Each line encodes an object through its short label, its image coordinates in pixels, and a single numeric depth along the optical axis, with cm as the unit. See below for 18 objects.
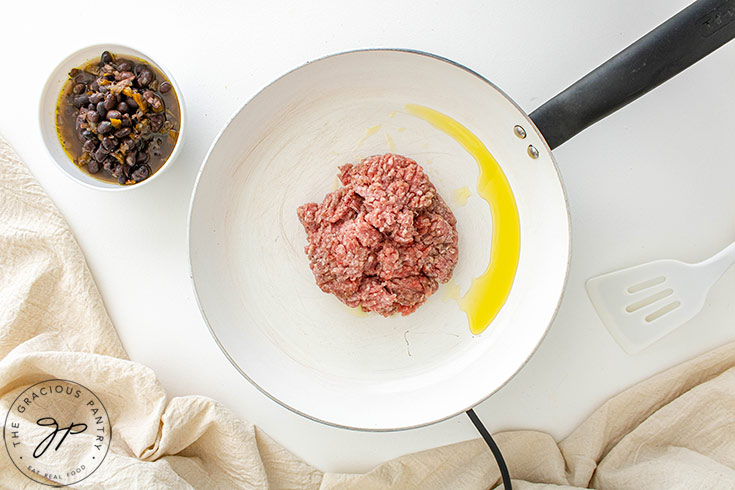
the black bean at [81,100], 71
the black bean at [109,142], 70
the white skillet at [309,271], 72
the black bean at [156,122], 71
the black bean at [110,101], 69
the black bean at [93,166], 71
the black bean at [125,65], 71
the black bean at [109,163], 71
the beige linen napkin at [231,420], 73
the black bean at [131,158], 71
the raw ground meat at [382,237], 70
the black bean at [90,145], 71
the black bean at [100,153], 71
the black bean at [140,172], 71
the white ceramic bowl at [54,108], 71
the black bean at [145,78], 71
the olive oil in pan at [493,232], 74
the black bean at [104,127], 69
